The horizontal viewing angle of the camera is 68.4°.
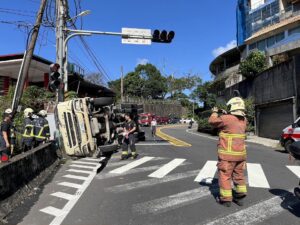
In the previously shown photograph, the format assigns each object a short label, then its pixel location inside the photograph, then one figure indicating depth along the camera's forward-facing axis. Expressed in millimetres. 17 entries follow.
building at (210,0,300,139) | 13868
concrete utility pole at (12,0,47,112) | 8621
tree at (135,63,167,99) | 50544
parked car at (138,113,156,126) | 29601
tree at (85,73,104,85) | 32717
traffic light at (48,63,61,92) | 8057
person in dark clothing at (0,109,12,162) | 5975
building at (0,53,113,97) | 13920
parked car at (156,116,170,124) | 38760
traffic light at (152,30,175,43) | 9791
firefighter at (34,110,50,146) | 7177
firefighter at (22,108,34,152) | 7017
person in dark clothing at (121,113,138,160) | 7909
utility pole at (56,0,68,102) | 8816
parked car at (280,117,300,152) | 8843
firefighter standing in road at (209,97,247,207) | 3805
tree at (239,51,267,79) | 17970
